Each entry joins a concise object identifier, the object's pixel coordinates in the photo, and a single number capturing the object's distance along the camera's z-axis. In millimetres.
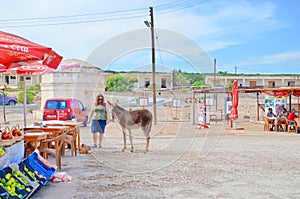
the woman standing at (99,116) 9875
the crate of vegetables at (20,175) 5102
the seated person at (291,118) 17262
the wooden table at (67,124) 8984
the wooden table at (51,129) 7604
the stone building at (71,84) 18438
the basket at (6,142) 5320
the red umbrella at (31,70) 9048
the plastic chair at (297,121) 16406
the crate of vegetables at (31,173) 5379
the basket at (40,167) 5758
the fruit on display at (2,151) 5147
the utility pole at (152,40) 18984
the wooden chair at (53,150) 6875
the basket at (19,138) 5800
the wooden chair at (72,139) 8398
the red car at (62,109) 16953
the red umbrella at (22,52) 5555
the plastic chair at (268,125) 18359
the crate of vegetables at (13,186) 4672
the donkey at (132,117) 9602
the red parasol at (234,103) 17812
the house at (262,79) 60781
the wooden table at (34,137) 6352
